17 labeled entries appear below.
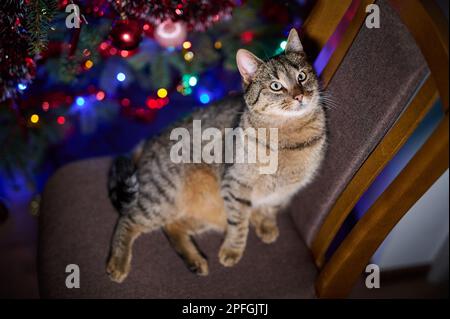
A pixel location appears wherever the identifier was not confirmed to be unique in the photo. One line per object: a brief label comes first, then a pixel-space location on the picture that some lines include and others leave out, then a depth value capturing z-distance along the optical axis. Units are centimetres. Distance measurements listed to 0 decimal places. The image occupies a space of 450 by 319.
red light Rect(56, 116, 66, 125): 176
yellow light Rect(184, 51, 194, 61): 161
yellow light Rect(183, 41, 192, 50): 155
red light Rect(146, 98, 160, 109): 180
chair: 79
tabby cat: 114
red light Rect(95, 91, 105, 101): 170
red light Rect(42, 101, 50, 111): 167
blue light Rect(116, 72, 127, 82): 157
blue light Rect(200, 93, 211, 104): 186
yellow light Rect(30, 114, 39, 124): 162
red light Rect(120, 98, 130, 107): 186
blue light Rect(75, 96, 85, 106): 170
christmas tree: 106
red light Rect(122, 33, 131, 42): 117
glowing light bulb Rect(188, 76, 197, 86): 165
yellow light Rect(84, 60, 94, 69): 134
